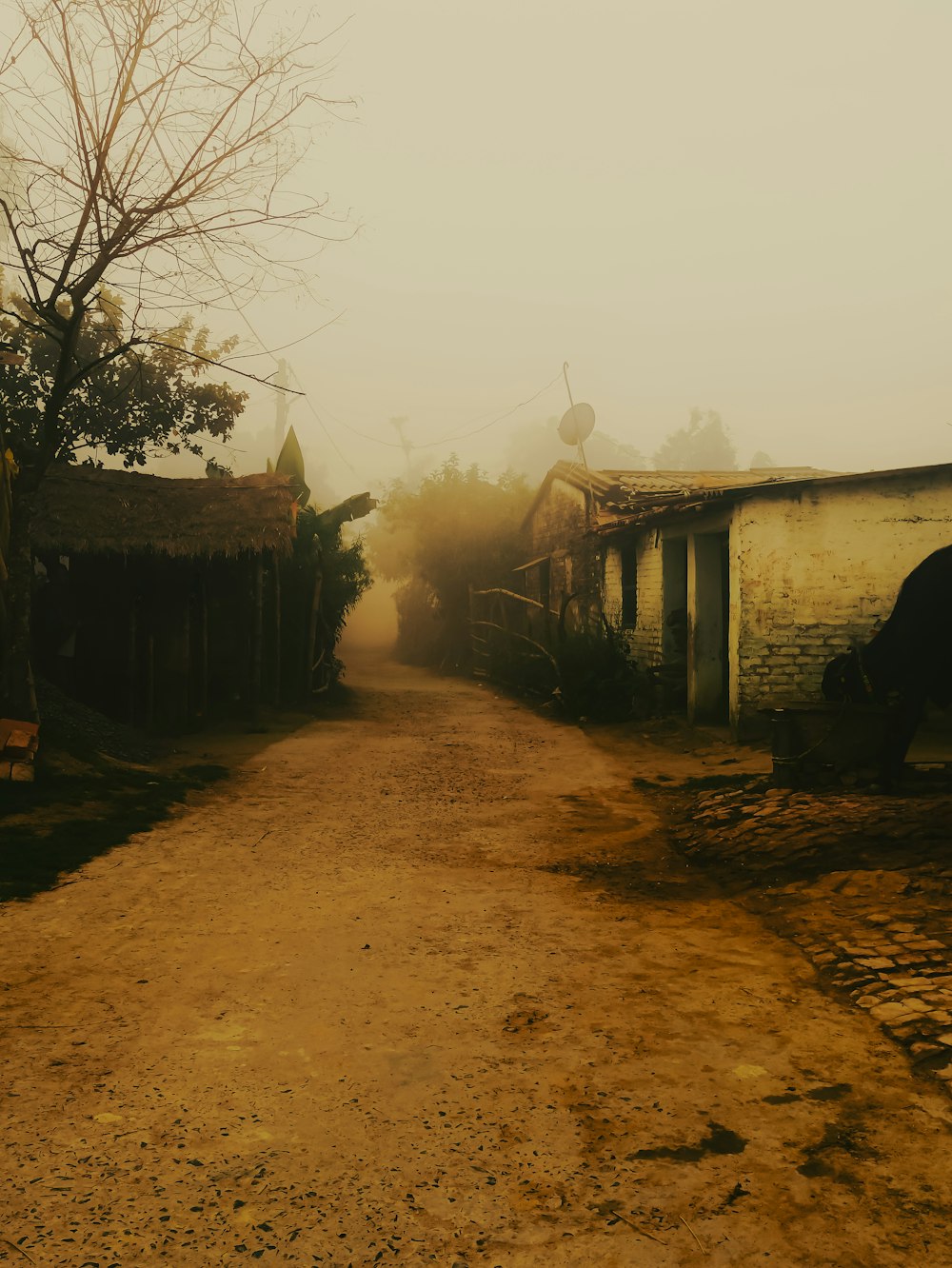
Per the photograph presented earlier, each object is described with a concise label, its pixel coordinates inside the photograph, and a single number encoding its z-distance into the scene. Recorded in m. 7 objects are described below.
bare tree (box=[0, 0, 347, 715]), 7.84
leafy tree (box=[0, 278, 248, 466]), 15.88
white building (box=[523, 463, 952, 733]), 10.13
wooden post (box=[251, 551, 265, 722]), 12.93
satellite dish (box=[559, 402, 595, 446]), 20.11
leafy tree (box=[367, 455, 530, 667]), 23.58
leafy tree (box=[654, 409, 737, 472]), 67.94
